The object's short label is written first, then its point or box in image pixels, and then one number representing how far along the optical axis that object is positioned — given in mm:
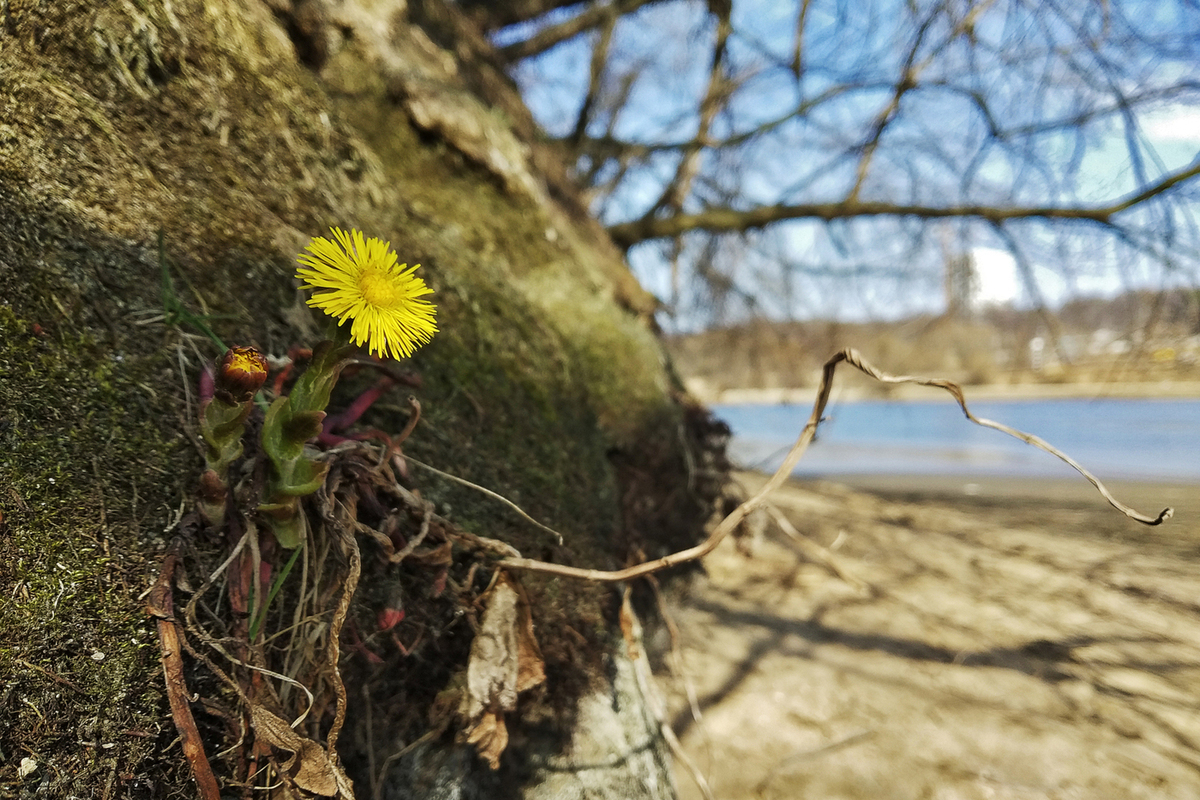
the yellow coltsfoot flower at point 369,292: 129
